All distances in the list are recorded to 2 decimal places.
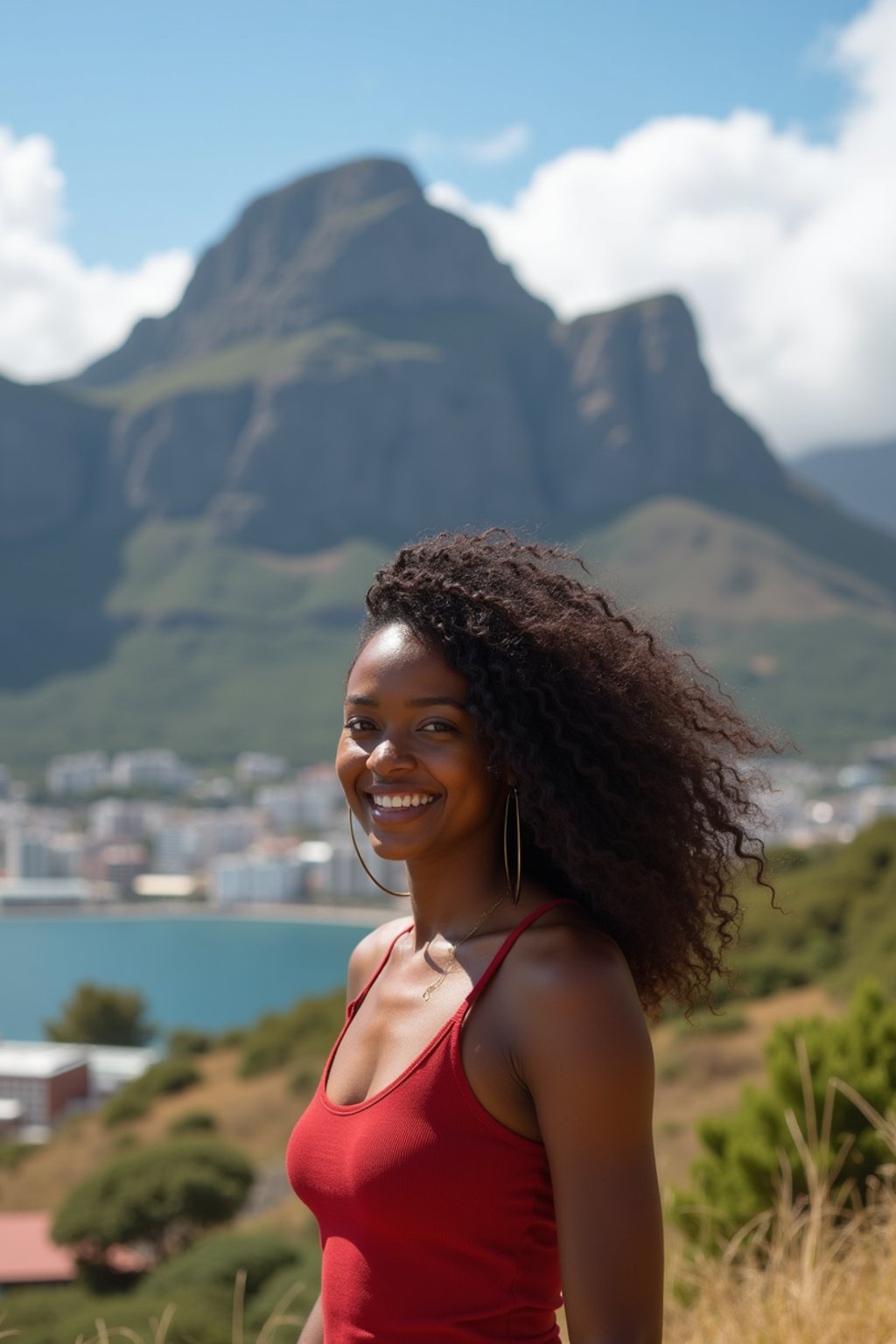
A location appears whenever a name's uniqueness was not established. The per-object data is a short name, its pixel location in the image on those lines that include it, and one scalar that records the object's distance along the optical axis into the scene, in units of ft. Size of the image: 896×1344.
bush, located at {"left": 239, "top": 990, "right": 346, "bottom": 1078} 65.87
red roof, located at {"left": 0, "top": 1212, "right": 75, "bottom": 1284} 43.56
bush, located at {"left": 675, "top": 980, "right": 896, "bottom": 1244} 10.97
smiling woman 3.96
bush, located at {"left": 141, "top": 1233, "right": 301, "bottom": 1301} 33.73
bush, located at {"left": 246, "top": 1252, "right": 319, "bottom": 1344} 28.81
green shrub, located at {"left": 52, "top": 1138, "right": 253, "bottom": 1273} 42.06
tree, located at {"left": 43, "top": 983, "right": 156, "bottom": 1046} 110.01
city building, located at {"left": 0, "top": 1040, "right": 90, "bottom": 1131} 90.02
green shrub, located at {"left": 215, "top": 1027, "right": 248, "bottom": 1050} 83.05
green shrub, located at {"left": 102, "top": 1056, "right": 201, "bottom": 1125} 66.33
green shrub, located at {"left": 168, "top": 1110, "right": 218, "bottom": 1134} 59.21
